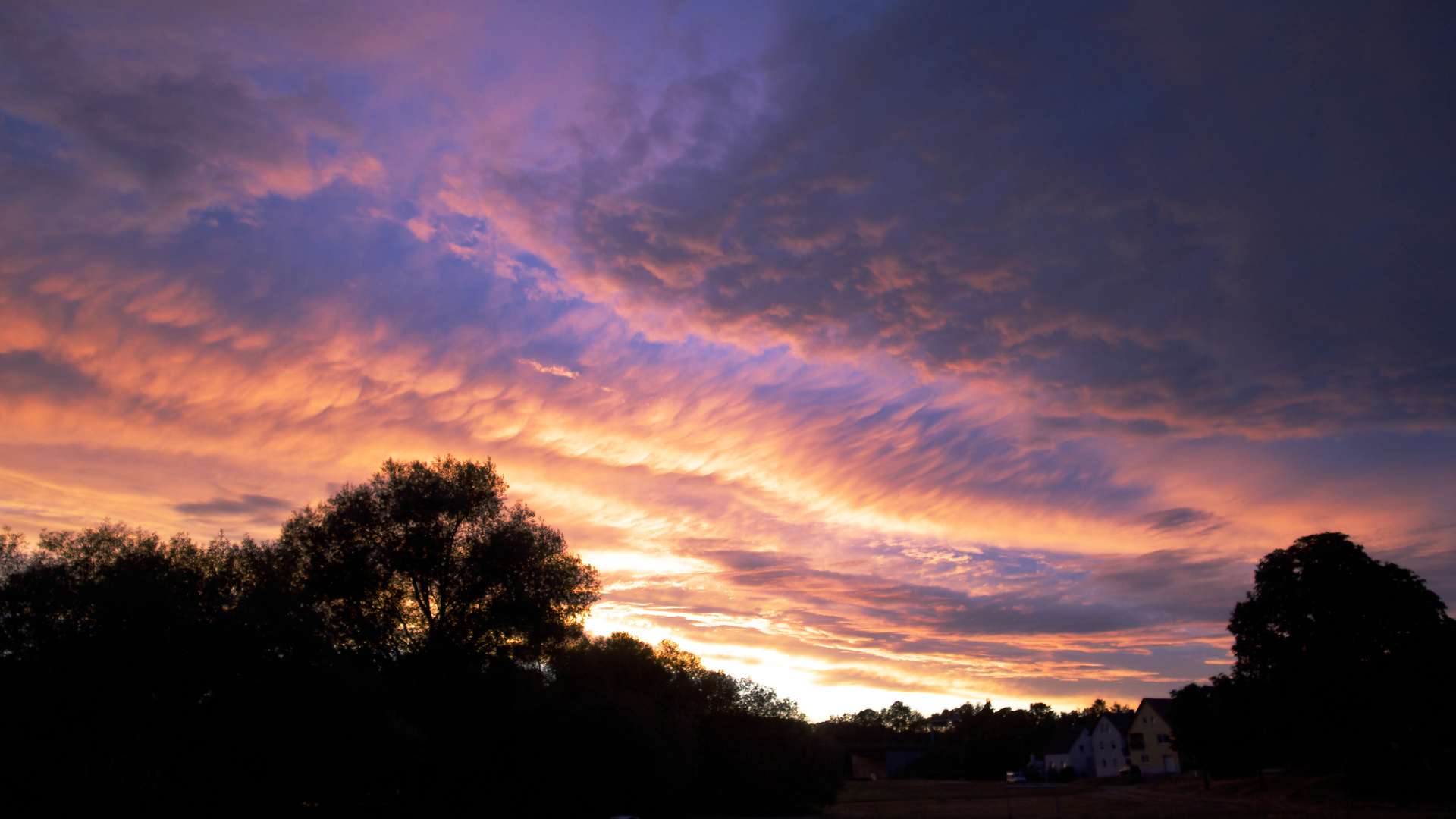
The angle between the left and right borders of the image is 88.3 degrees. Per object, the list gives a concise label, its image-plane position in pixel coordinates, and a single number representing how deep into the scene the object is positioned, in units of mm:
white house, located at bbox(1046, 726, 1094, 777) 109000
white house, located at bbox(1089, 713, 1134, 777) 108125
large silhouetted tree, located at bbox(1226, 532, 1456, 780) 40719
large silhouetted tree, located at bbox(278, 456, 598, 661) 35156
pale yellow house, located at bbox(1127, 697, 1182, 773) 95812
